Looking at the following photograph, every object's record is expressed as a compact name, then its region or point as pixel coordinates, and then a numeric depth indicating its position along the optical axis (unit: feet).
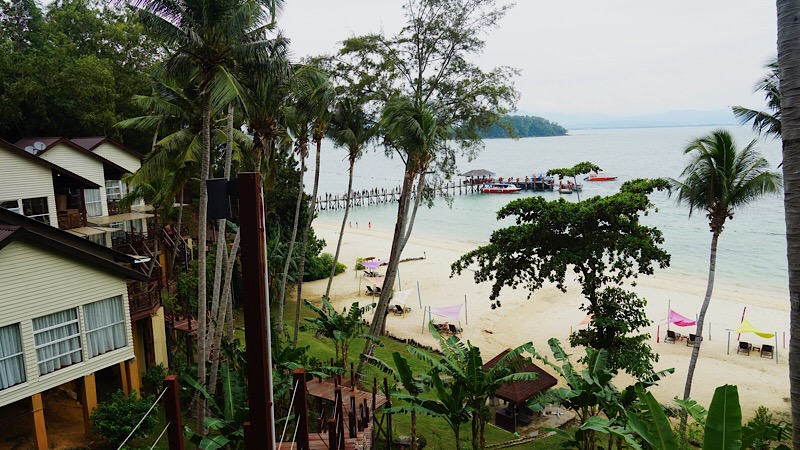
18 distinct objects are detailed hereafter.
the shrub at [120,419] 40.60
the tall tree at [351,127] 70.79
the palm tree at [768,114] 53.36
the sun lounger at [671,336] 90.94
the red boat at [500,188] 299.79
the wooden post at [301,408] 22.43
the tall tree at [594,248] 55.36
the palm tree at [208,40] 37.91
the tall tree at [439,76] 72.23
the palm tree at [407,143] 58.59
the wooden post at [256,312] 15.01
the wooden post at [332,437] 24.53
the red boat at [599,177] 327.86
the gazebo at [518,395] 56.70
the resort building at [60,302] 38.45
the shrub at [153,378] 50.52
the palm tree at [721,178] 55.88
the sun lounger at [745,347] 84.94
